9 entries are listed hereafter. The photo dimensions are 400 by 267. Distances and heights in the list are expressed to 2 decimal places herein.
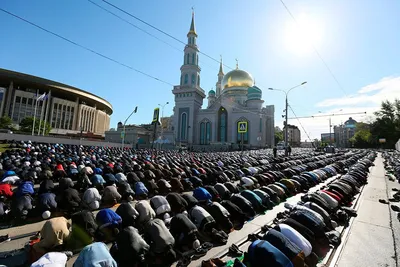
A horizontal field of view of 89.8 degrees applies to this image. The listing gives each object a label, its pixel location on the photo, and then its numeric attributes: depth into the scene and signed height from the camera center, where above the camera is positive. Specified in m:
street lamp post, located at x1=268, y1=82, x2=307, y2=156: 27.03 +4.49
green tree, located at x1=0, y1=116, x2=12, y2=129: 44.09 +4.09
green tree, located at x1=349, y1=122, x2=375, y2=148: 75.69 +5.65
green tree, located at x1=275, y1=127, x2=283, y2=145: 107.59 +7.44
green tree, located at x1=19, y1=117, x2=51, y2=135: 46.66 +3.90
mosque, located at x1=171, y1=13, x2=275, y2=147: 58.00 +11.00
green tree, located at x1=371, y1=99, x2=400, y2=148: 66.69 +10.19
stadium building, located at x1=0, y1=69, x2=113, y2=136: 55.78 +12.20
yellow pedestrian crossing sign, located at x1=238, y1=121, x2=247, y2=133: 24.84 +2.75
